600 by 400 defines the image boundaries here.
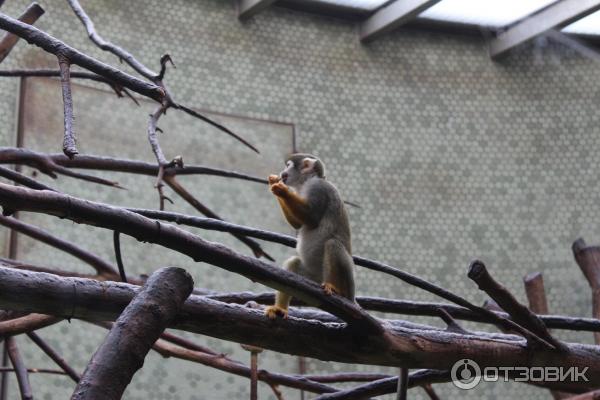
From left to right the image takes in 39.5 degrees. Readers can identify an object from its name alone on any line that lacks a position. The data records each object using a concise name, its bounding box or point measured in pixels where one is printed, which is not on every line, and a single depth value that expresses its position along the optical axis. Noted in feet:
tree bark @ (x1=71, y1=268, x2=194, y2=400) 4.66
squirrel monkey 8.89
